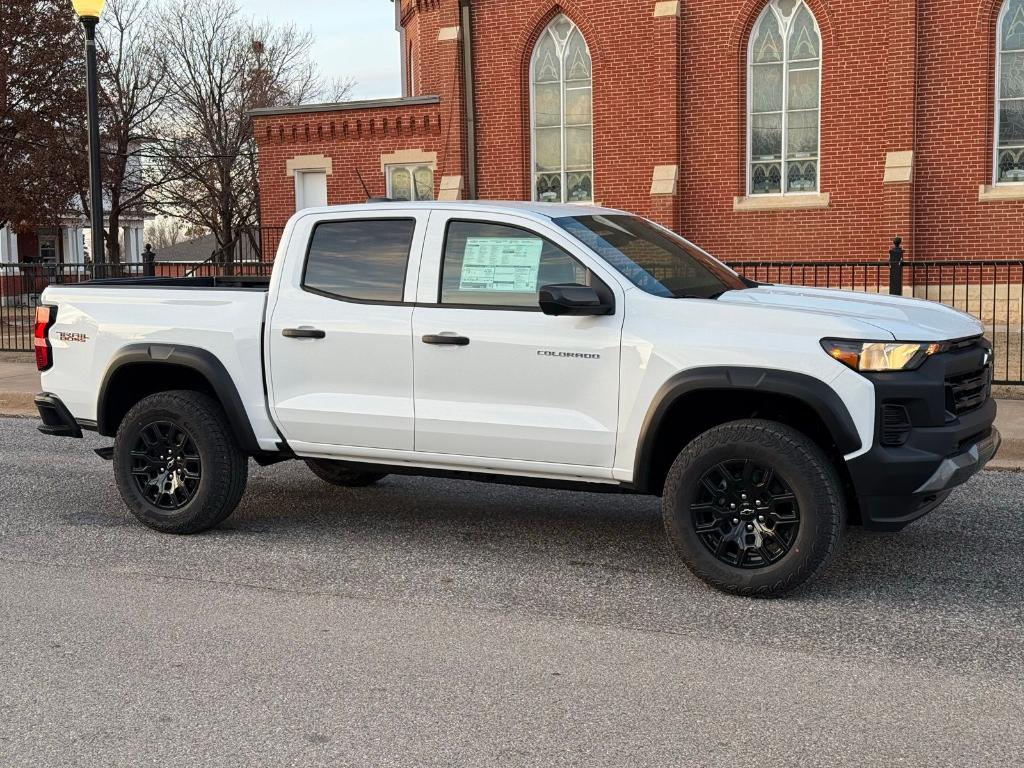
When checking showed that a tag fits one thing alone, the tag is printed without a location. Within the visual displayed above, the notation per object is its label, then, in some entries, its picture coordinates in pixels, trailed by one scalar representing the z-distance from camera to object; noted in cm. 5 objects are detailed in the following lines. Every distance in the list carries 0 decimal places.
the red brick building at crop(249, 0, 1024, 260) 1930
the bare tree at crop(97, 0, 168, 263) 3425
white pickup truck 538
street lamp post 1280
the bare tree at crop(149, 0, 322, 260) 4272
